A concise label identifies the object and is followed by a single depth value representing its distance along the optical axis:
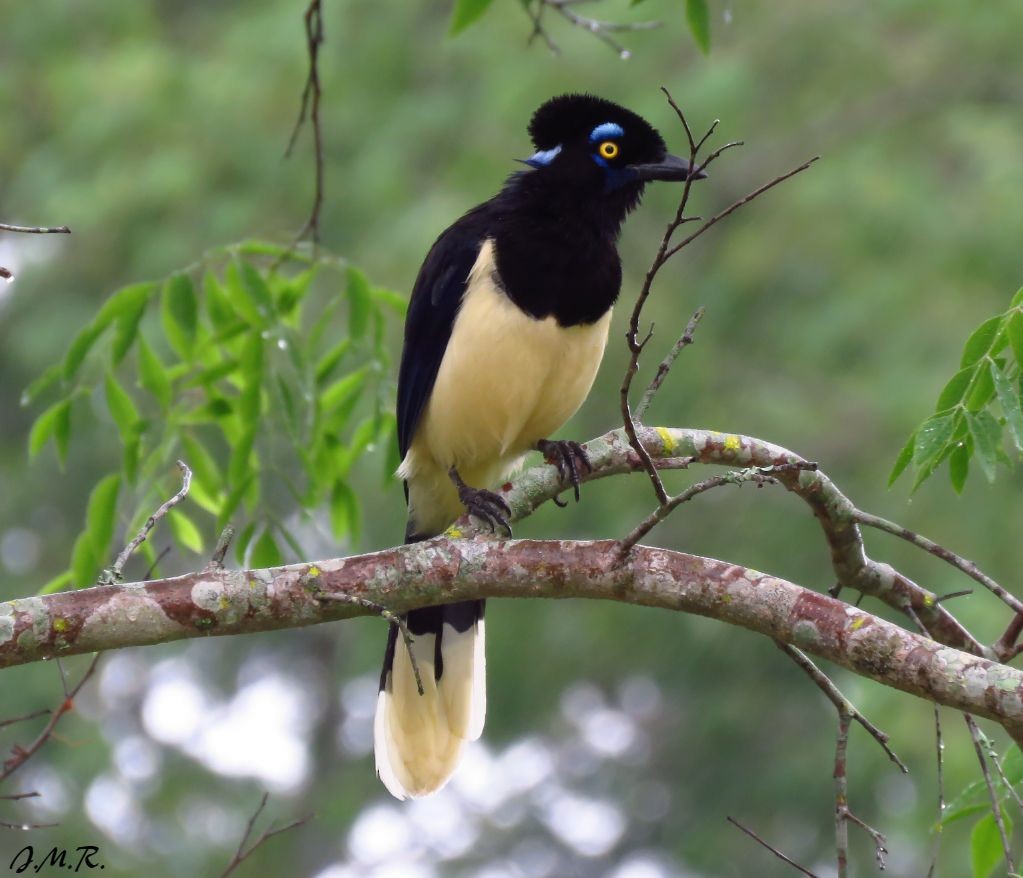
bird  7.88
